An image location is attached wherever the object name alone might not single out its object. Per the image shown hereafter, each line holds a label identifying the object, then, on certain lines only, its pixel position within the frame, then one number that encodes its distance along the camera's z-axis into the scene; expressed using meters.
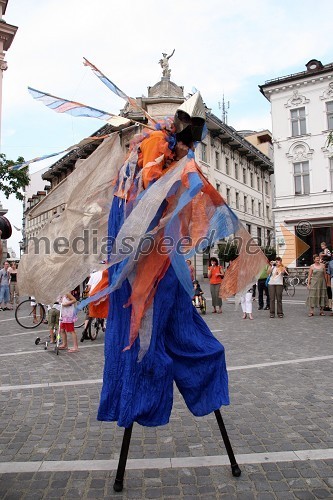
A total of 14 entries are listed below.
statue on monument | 31.58
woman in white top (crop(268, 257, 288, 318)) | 11.22
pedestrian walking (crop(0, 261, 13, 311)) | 14.83
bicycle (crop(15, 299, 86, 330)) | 10.26
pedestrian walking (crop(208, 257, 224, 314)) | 12.71
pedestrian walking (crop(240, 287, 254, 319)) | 10.70
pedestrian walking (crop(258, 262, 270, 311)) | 13.32
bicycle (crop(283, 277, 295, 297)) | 19.21
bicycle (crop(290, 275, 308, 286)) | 25.38
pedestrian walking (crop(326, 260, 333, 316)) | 11.24
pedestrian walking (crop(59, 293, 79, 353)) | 7.21
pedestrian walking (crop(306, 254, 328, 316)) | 11.66
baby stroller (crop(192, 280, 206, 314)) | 12.41
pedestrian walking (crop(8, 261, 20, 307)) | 15.64
